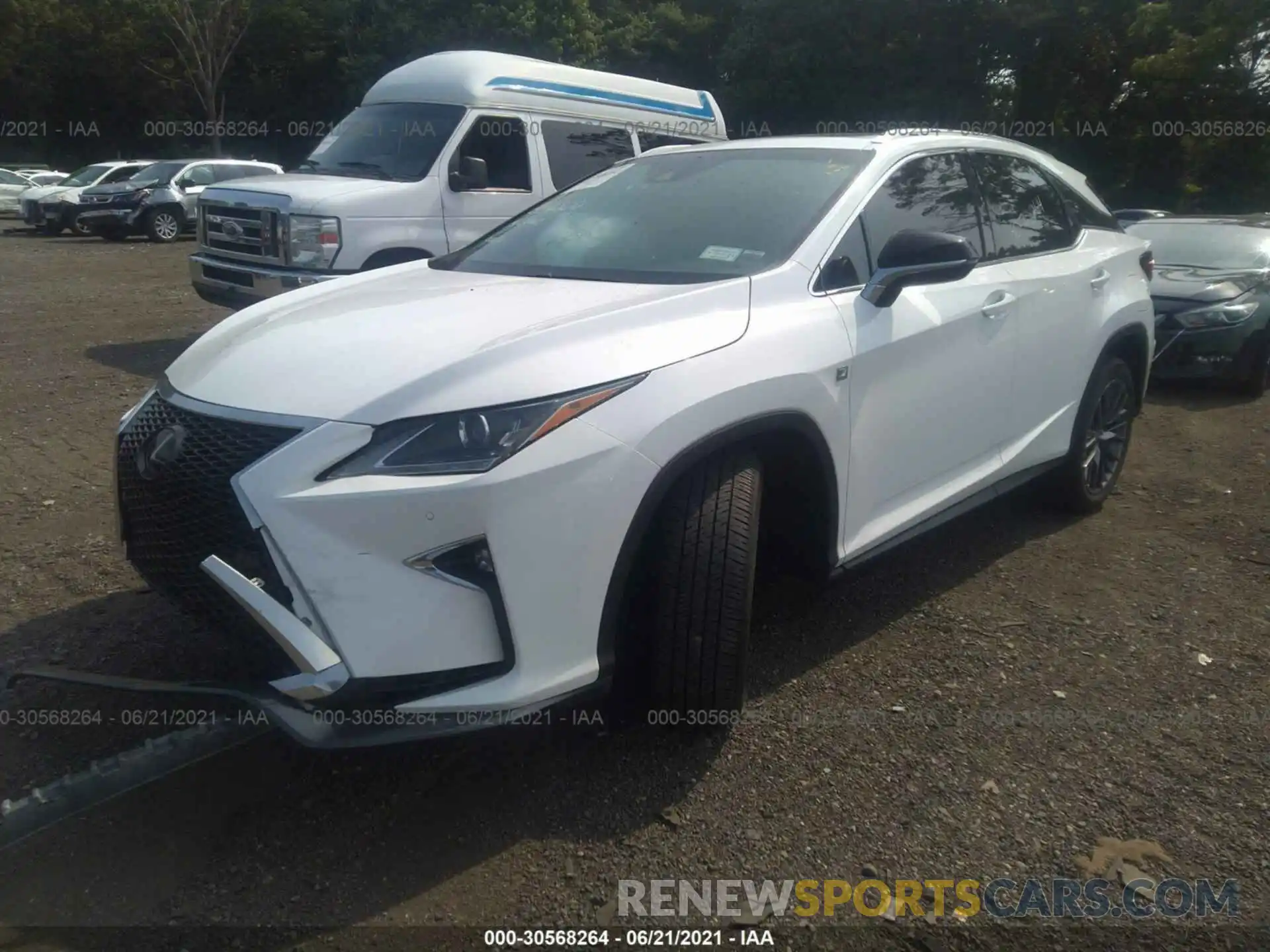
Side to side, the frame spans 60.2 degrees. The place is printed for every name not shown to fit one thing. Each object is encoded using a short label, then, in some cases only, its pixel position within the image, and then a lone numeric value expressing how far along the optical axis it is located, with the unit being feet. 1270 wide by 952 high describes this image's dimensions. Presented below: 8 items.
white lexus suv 8.05
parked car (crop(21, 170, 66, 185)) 93.91
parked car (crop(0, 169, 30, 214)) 93.56
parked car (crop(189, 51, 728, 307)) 25.77
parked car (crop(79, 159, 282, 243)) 66.03
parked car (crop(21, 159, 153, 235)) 70.79
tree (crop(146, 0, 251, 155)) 106.63
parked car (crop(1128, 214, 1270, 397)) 26.05
